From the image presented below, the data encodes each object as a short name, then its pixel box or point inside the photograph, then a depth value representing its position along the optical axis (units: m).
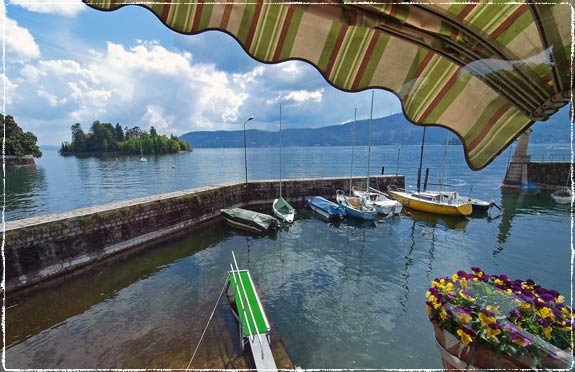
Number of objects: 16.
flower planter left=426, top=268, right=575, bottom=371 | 2.15
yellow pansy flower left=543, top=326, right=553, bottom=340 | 2.18
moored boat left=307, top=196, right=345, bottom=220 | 22.64
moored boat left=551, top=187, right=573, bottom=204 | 27.27
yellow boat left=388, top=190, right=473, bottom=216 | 23.23
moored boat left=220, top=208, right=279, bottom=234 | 19.31
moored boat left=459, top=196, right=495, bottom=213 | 25.27
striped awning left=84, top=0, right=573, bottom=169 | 1.53
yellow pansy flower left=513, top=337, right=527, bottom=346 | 2.12
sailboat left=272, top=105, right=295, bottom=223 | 21.38
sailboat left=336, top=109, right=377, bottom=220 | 22.11
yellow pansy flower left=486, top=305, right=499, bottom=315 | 2.39
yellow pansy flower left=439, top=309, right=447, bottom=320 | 2.54
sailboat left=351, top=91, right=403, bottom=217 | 23.44
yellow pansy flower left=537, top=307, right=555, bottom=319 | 2.27
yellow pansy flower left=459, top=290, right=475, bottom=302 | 2.54
